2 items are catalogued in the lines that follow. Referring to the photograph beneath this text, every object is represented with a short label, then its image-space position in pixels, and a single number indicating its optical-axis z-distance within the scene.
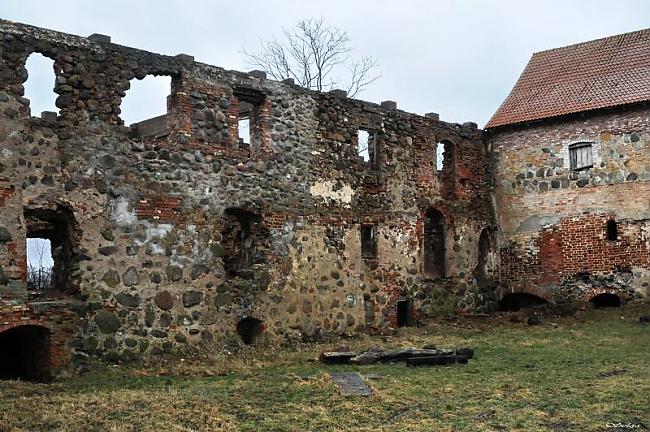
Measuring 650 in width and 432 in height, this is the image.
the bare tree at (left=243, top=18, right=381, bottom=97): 33.97
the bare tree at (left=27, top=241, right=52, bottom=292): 20.19
